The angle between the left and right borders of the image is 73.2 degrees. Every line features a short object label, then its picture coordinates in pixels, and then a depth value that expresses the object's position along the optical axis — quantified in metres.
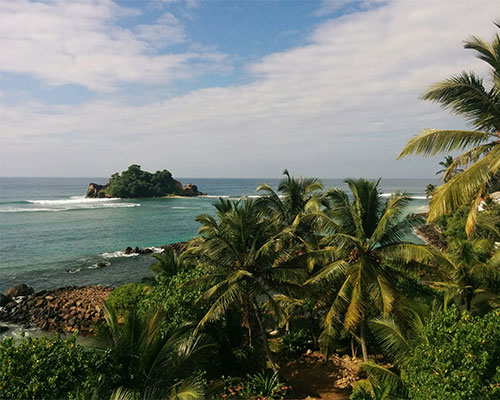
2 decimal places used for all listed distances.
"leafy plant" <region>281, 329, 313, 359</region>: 17.08
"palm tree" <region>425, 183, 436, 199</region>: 62.19
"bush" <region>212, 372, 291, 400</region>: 12.13
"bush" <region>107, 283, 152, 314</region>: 19.06
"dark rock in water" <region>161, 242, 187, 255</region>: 44.15
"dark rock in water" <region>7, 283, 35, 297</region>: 27.49
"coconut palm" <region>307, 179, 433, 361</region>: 12.03
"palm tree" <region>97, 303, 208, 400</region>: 9.12
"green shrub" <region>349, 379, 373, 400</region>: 10.95
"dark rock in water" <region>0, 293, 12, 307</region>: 25.95
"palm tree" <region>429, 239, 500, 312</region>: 14.65
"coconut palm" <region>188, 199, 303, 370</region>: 12.88
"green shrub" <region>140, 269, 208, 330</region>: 13.63
